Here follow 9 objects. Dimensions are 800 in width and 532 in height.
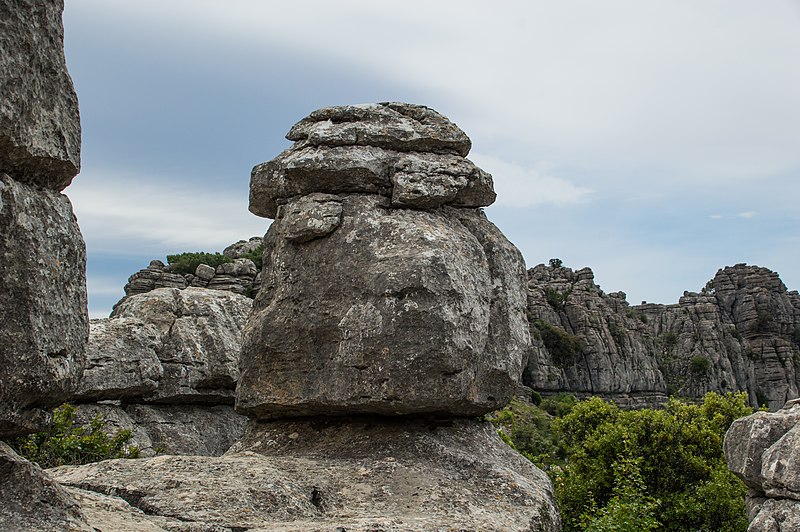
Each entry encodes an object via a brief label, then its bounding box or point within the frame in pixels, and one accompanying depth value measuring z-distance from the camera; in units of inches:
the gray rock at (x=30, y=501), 164.7
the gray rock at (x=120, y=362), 444.3
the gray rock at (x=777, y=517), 395.9
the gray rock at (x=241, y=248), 2410.7
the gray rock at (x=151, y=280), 1958.7
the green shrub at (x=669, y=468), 581.9
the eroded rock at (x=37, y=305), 155.4
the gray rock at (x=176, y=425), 447.5
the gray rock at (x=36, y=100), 156.9
